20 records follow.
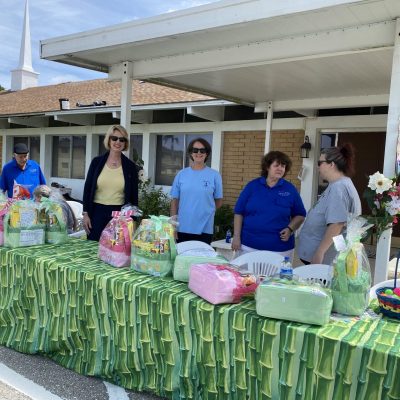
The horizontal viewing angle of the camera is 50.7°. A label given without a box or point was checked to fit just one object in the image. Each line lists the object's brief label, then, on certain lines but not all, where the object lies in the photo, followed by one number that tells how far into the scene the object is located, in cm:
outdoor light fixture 675
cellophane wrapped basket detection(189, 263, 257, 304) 202
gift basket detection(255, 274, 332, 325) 178
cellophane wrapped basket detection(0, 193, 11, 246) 301
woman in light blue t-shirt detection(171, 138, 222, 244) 358
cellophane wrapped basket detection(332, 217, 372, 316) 191
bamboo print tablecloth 167
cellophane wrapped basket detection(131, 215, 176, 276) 246
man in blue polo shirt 469
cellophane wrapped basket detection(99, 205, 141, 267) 263
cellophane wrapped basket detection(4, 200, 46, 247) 294
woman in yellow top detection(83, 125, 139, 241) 352
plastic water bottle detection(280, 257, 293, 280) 200
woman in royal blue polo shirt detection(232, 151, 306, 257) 324
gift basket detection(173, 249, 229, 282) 236
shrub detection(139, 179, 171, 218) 785
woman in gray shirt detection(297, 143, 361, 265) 281
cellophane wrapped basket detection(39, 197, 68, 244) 316
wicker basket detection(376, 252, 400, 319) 196
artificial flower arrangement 237
